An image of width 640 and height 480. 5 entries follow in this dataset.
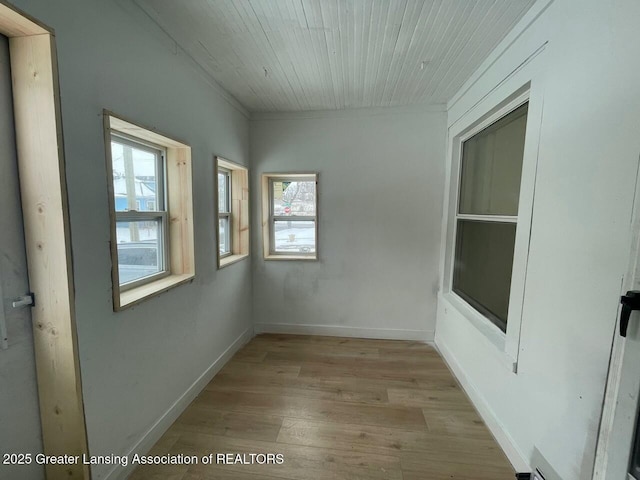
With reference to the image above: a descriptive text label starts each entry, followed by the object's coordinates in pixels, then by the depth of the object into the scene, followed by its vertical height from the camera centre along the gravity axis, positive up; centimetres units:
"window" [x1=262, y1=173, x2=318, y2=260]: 317 -2
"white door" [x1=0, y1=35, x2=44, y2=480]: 103 -50
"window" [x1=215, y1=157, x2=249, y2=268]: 288 -1
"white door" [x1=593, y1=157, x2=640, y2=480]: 77 -53
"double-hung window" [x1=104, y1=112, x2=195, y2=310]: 149 +0
